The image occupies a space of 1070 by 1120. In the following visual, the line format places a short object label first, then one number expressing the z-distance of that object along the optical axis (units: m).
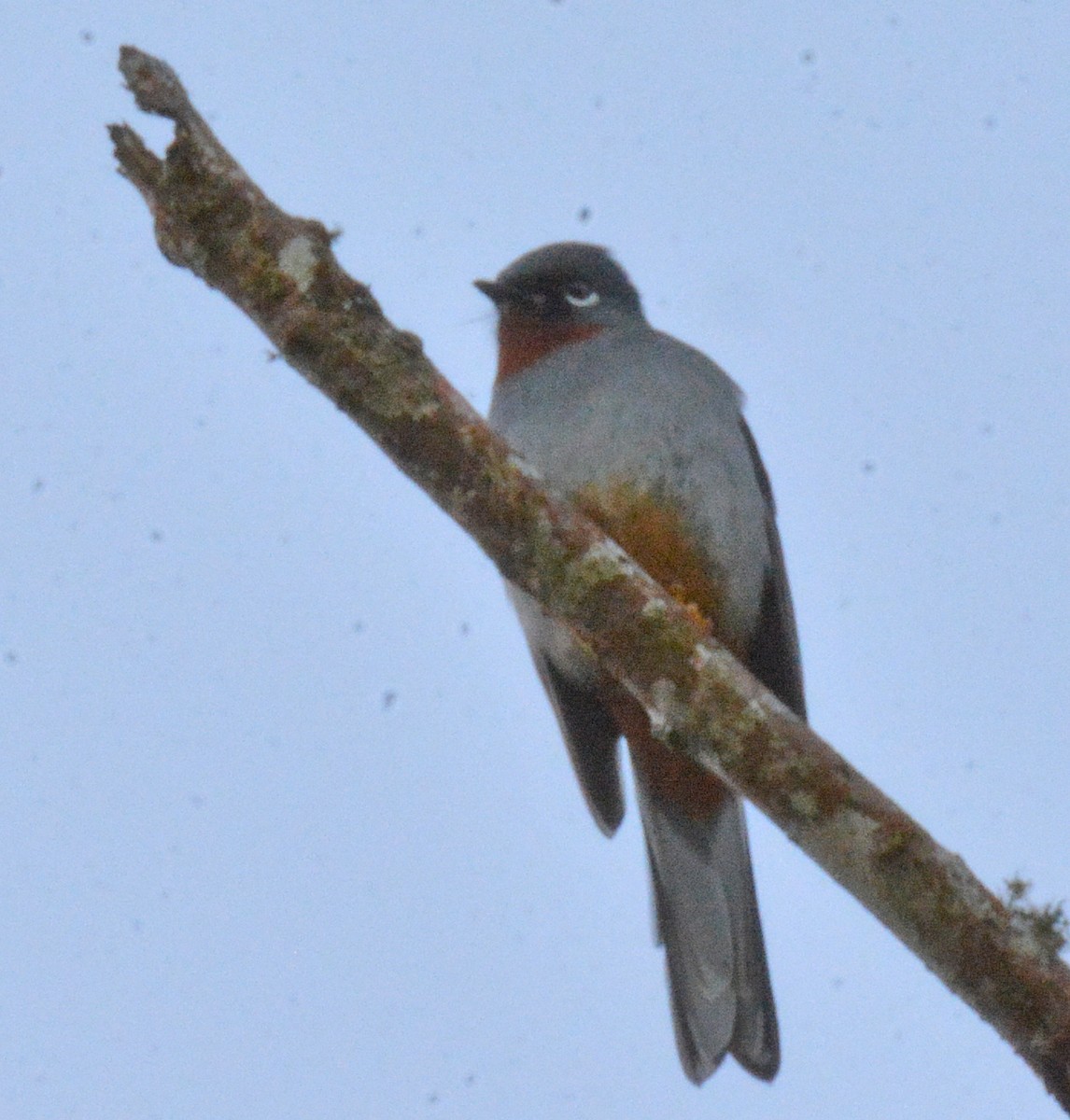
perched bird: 9.62
